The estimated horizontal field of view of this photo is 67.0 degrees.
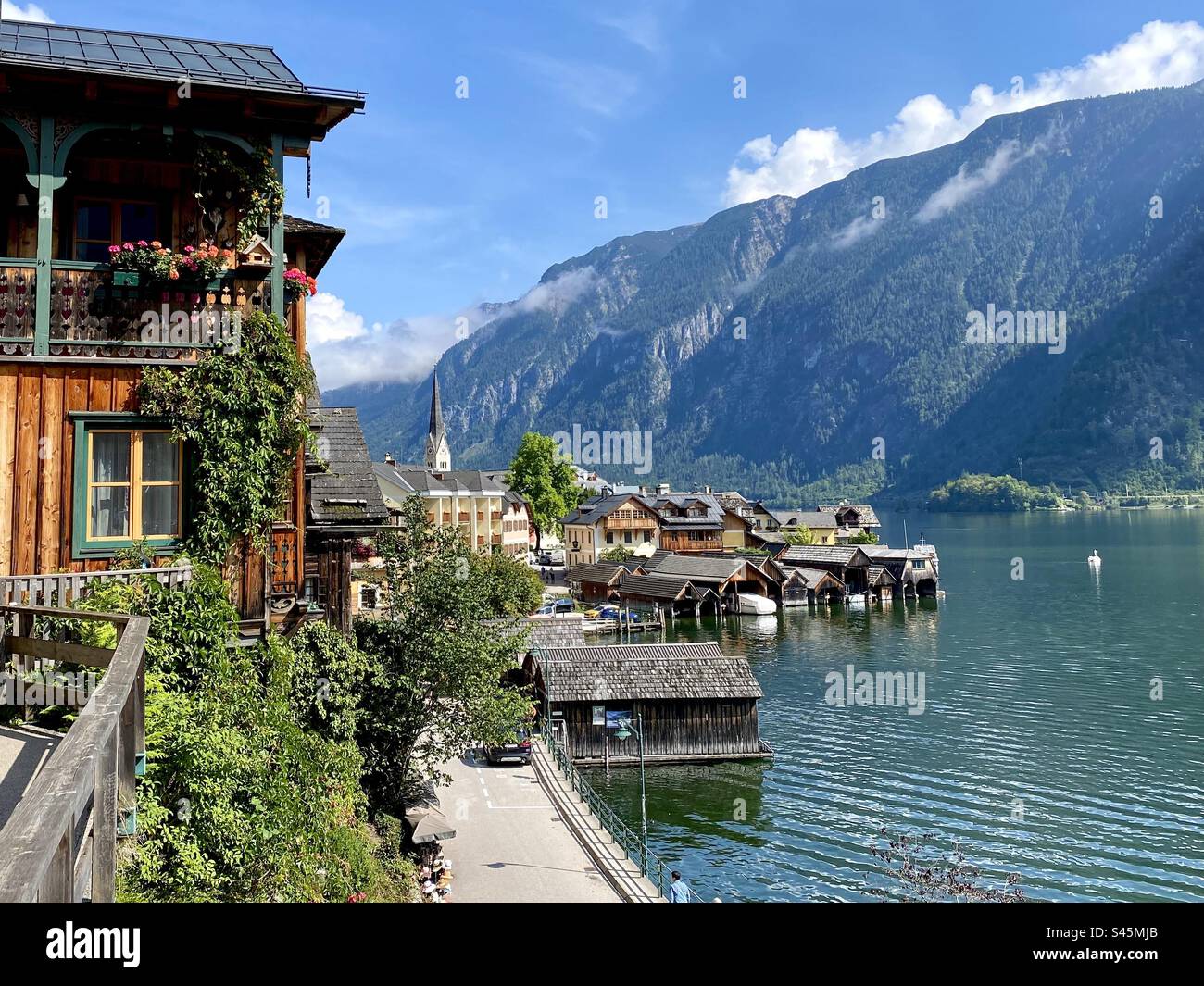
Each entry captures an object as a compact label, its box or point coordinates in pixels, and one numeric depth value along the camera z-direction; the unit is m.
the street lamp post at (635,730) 29.48
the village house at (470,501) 99.38
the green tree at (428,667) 23.14
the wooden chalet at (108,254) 12.12
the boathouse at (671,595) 81.31
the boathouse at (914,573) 92.34
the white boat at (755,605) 82.75
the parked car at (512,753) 34.06
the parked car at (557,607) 72.69
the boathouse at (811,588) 88.75
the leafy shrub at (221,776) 9.35
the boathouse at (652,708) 37.88
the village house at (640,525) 105.69
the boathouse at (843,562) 94.69
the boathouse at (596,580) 89.06
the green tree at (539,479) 104.94
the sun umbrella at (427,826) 23.47
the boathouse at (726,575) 85.31
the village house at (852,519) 138.38
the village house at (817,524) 132.01
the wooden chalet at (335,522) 20.73
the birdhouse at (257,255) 13.05
